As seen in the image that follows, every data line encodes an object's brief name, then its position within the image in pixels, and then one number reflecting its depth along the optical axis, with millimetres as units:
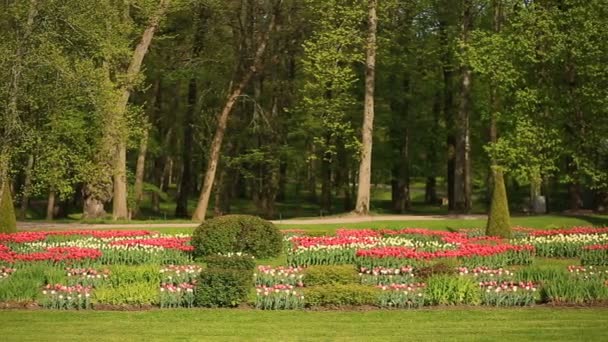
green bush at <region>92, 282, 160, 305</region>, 12500
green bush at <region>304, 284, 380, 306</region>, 12516
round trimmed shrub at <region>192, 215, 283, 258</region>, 18391
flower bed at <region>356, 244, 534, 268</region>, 16062
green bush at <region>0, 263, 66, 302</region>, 12633
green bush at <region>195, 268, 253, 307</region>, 12539
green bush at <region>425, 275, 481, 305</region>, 12547
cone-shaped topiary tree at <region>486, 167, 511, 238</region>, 21797
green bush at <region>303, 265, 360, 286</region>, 13461
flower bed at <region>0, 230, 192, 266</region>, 16531
